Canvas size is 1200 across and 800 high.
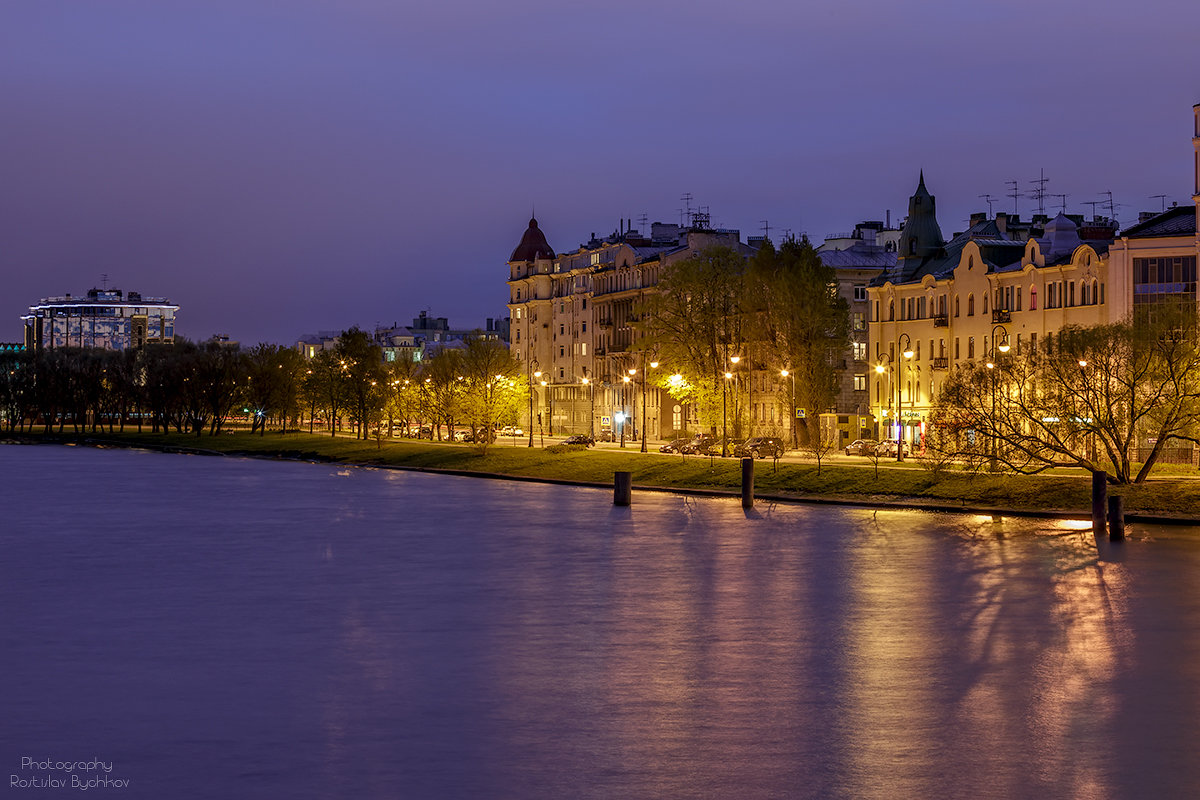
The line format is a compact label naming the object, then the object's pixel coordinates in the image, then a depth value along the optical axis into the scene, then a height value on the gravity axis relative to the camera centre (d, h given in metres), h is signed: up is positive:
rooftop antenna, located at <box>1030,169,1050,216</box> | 123.31 +20.23
